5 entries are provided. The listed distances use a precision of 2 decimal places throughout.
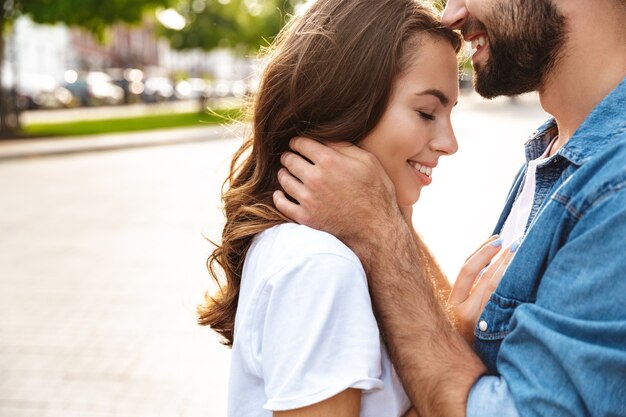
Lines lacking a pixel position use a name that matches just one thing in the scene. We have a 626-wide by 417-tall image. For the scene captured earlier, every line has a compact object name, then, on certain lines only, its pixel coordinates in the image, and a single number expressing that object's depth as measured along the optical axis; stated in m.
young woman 1.62
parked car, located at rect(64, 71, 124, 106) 36.34
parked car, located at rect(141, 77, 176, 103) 38.94
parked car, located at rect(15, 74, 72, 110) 32.62
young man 1.48
